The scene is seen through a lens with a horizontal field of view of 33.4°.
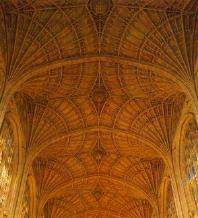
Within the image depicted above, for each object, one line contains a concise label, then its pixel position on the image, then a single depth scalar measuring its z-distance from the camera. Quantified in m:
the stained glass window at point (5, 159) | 21.81
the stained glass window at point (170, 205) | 28.39
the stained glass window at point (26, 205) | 27.11
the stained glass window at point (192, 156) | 22.69
